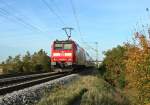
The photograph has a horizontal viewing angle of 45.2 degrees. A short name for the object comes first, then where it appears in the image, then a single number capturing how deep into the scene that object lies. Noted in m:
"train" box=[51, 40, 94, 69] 18.62
